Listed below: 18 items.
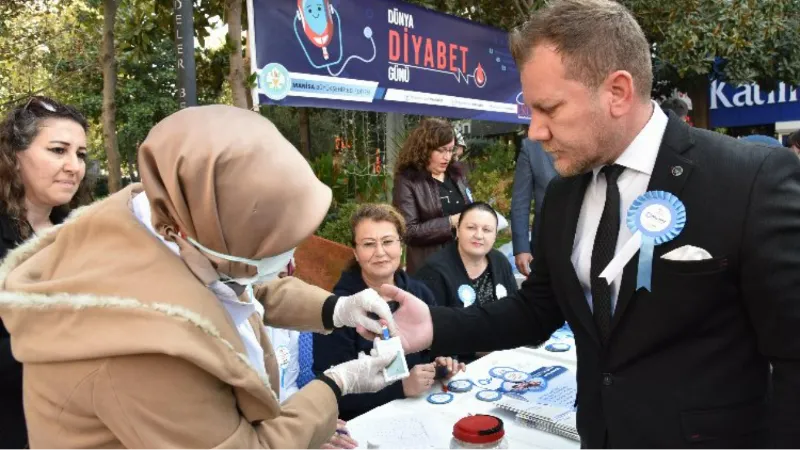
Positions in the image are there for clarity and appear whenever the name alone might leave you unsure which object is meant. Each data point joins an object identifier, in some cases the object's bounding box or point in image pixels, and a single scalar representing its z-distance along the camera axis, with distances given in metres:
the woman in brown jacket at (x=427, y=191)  3.95
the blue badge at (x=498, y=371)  2.47
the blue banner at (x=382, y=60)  3.80
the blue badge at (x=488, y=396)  2.19
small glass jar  1.55
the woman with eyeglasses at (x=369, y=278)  2.55
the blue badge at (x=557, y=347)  2.73
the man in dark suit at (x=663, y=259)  1.25
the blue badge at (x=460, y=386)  2.32
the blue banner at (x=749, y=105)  11.27
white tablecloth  1.85
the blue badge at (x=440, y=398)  2.21
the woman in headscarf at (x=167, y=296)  1.07
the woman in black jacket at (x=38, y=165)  2.18
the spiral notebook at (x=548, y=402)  1.89
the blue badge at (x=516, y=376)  2.38
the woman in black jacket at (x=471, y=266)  3.36
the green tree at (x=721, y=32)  6.68
